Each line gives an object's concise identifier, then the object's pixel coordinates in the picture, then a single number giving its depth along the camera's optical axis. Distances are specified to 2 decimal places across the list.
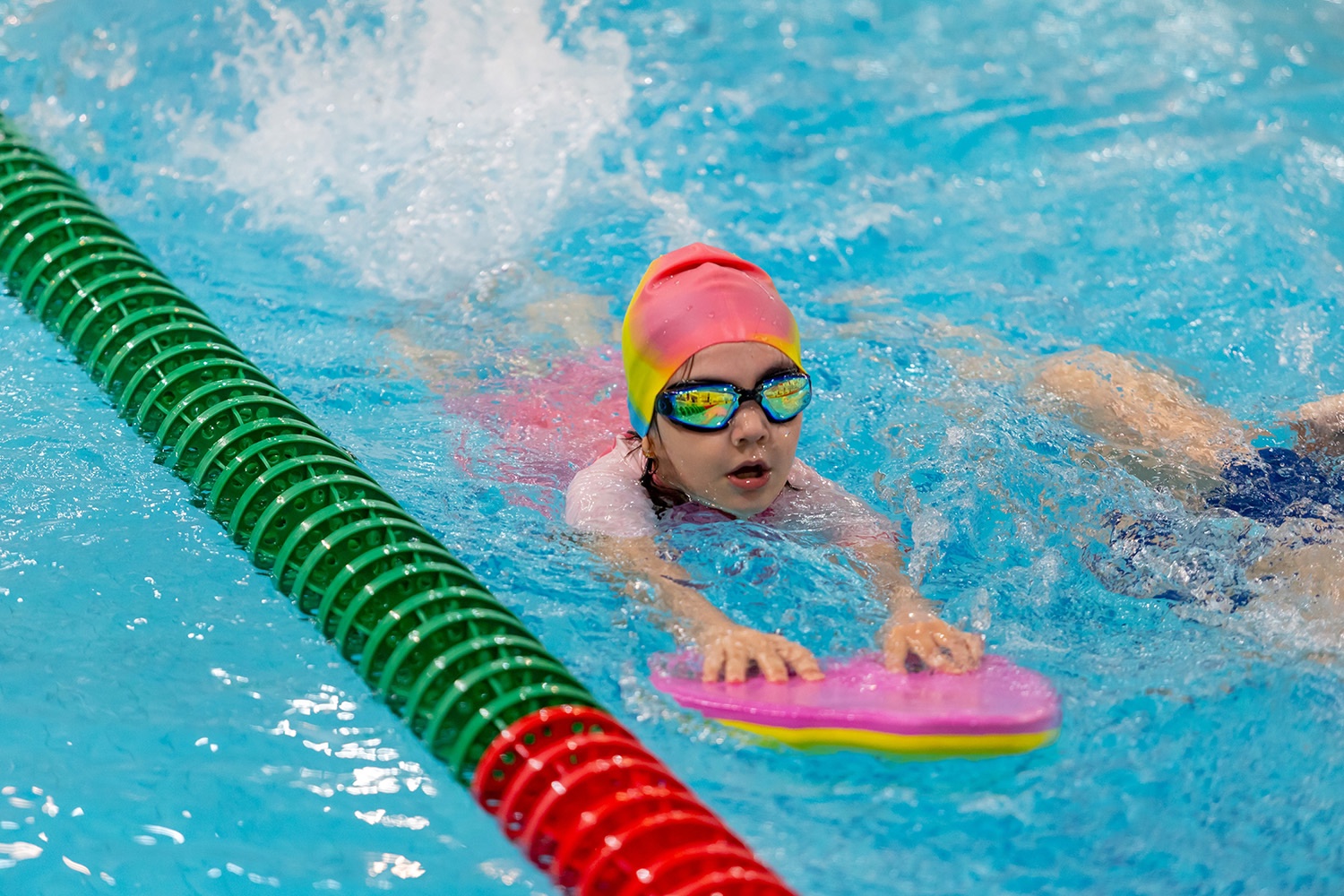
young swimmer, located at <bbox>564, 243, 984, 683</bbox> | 5.94
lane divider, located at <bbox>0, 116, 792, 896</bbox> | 4.16
